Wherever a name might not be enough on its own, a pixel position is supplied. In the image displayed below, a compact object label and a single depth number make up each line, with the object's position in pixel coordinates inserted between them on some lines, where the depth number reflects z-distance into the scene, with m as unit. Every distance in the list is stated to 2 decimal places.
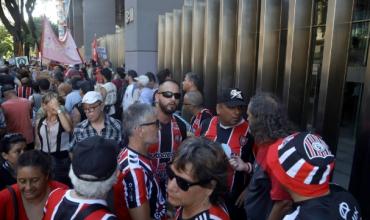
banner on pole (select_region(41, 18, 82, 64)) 8.06
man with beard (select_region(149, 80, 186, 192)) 3.12
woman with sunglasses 1.72
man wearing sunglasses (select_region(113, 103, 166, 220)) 2.11
